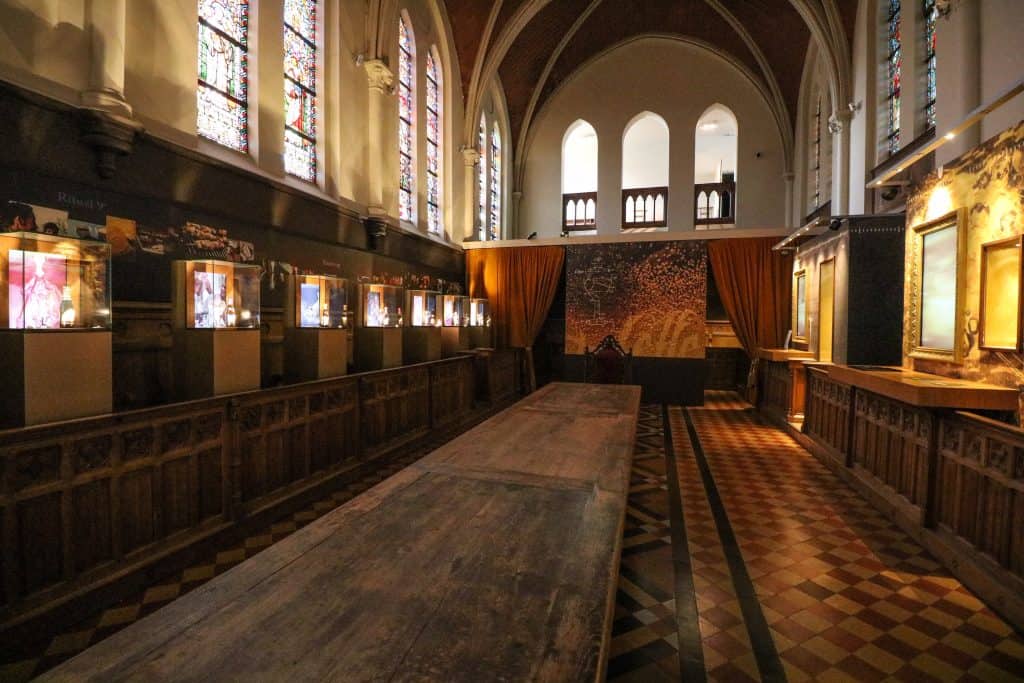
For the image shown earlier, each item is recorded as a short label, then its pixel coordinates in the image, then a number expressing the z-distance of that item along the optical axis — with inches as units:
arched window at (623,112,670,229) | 537.6
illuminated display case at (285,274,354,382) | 198.2
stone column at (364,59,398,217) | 285.0
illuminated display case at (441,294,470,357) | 341.4
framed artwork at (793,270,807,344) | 347.6
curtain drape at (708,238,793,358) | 390.9
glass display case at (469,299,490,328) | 401.7
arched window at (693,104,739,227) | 522.3
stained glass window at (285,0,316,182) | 242.4
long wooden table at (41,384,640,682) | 42.6
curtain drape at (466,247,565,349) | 434.0
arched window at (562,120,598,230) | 555.6
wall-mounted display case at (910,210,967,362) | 178.1
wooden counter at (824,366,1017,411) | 135.1
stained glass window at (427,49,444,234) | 385.7
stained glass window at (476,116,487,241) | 475.6
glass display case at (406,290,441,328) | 292.8
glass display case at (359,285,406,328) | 252.4
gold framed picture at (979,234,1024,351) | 151.8
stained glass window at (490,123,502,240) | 521.7
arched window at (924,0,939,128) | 255.4
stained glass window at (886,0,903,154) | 294.5
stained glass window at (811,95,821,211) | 428.1
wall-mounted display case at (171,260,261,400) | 148.9
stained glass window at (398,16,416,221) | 342.5
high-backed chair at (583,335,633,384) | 299.1
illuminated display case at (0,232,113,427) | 103.9
